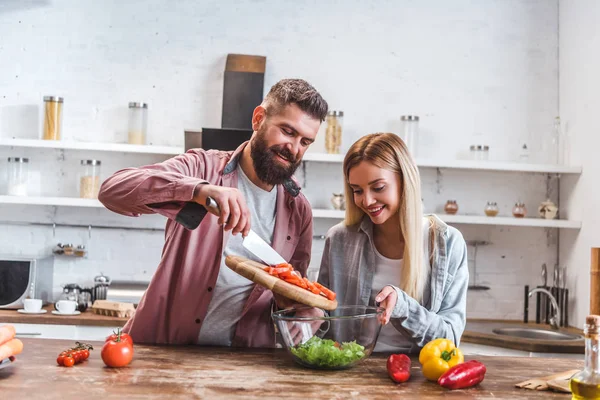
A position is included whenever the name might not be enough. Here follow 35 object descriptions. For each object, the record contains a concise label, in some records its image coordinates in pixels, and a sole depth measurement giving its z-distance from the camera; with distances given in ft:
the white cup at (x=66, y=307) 13.88
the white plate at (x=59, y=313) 13.85
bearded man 8.12
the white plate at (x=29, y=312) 13.86
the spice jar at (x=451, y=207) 15.80
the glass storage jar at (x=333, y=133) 15.35
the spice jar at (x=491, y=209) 15.76
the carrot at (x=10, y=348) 6.18
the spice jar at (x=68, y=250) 15.55
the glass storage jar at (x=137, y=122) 15.31
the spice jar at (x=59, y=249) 15.65
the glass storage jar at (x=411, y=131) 15.66
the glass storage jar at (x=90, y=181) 15.10
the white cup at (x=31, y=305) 13.87
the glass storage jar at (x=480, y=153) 15.92
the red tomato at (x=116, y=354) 6.52
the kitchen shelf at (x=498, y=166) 15.35
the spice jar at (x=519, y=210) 15.78
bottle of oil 5.41
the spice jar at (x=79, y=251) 15.56
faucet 14.92
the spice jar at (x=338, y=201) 15.51
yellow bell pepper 6.71
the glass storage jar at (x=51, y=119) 15.14
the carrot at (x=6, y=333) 6.30
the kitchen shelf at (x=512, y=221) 15.37
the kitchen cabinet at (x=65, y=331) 13.55
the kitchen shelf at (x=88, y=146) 14.85
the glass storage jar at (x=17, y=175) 15.23
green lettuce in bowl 6.82
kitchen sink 14.16
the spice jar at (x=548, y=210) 15.80
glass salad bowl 6.84
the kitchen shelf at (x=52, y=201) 14.76
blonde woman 8.13
